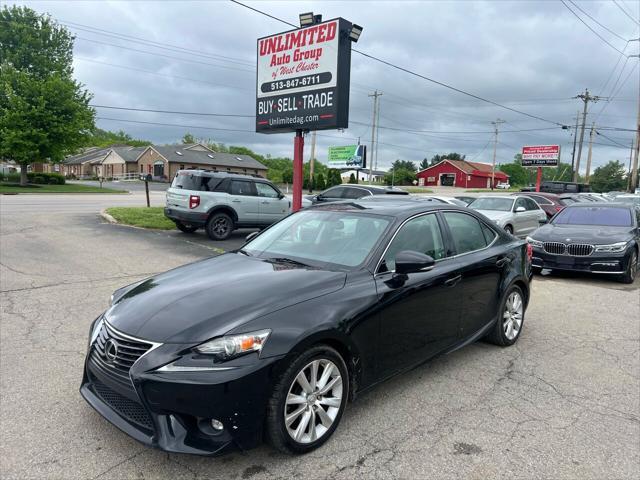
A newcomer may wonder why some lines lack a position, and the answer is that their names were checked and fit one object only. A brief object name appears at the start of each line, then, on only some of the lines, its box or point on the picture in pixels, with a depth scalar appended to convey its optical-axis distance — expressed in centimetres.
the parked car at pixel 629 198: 2062
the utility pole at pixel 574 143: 5718
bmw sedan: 854
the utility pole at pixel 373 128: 5558
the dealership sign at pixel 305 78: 1123
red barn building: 8669
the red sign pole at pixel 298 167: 1202
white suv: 1224
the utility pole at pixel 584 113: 5150
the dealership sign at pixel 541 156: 4566
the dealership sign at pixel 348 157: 6750
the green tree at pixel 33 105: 3338
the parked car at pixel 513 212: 1411
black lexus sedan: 258
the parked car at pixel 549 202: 2145
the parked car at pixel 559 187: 3781
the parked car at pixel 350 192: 1622
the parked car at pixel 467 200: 1729
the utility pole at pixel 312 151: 5012
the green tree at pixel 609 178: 9794
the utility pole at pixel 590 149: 5538
